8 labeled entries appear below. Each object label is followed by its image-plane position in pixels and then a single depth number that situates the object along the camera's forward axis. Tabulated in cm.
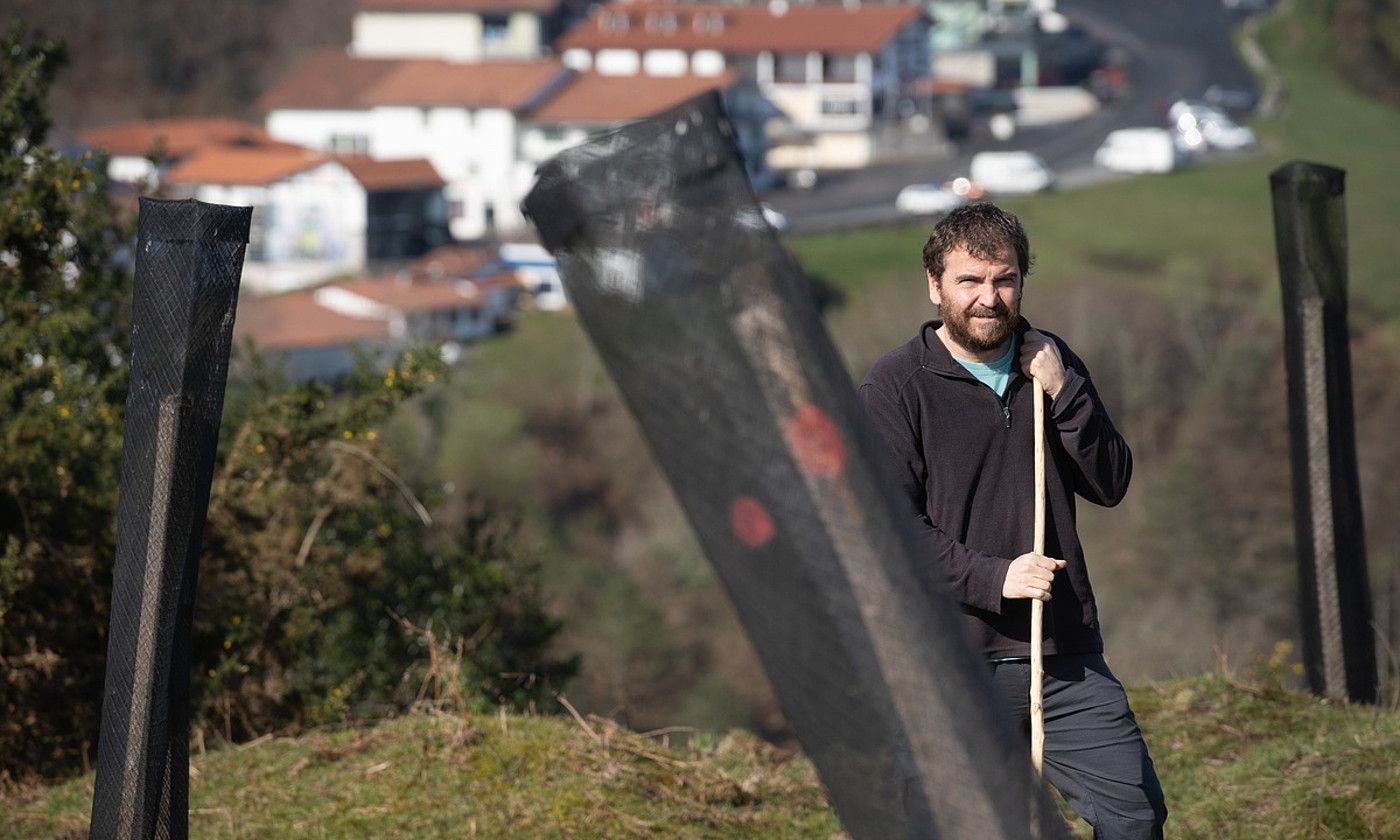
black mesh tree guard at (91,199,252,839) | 696
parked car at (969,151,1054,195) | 10344
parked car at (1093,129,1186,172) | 10625
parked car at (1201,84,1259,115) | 11969
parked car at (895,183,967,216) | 10087
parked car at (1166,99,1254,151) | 11000
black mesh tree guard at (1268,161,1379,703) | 1238
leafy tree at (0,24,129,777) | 1324
